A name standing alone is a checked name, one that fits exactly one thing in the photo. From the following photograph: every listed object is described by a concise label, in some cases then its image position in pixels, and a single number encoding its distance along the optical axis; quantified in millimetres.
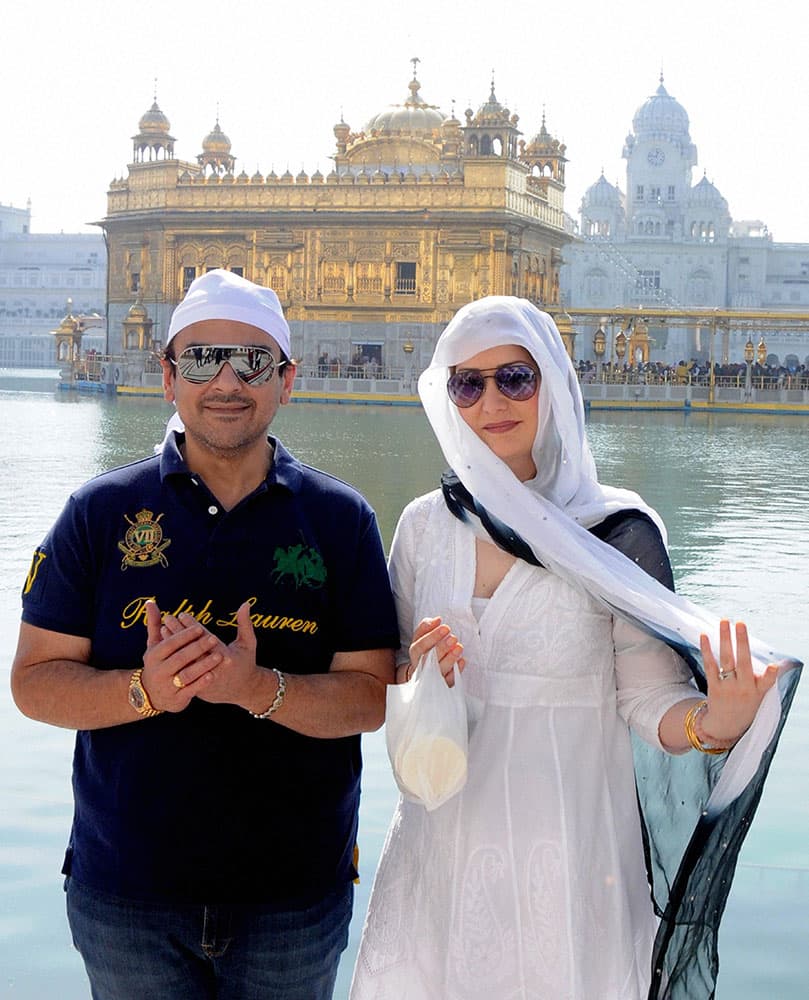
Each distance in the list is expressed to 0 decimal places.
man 2230
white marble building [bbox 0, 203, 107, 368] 86462
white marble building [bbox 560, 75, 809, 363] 73625
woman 2311
